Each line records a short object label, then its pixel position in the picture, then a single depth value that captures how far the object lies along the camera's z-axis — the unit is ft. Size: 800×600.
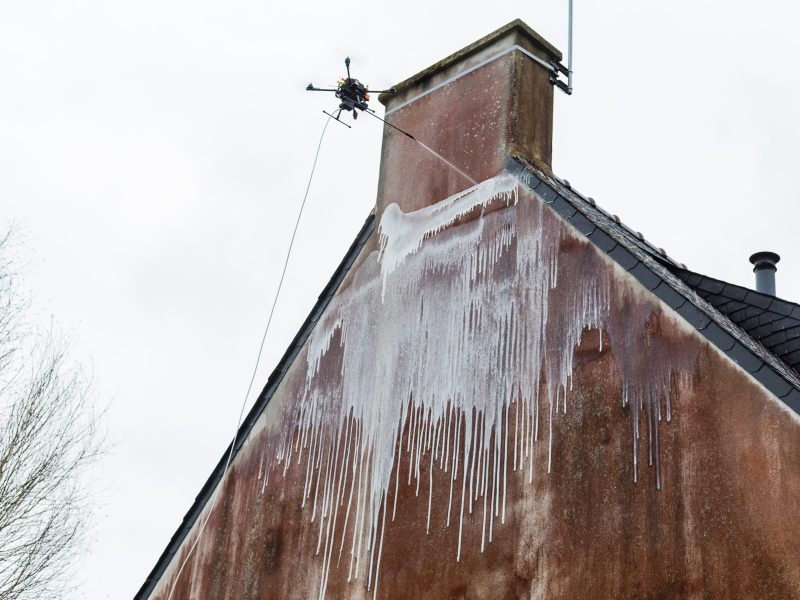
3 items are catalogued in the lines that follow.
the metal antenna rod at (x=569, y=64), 34.36
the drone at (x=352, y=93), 37.09
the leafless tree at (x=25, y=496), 48.06
